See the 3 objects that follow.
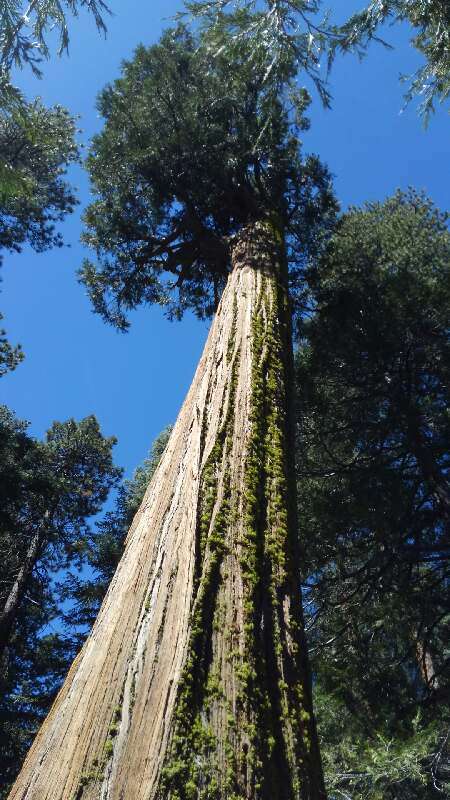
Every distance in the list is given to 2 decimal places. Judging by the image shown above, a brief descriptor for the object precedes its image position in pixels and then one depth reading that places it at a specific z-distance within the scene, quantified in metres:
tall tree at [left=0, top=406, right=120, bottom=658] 11.69
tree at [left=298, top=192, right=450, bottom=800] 7.71
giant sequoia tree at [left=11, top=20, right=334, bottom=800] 1.44
